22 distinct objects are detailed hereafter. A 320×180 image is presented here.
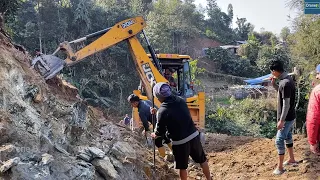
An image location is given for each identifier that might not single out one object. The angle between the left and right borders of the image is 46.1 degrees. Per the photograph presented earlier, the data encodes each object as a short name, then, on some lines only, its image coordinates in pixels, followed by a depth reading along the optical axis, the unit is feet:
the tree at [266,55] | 107.65
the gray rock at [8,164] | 11.73
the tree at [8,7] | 34.68
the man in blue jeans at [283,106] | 18.10
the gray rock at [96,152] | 16.17
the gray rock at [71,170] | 13.69
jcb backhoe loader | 25.41
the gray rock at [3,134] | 13.71
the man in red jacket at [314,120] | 12.59
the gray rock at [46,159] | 13.35
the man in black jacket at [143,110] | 22.22
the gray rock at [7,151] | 12.75
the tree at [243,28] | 168.86
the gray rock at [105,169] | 15.66
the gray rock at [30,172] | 11.99
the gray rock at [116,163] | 17.26
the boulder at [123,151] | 18.62
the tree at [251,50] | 120.37
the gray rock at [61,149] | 15.52
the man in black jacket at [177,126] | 15.76
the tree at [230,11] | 170.75
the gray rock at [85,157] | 15.75
